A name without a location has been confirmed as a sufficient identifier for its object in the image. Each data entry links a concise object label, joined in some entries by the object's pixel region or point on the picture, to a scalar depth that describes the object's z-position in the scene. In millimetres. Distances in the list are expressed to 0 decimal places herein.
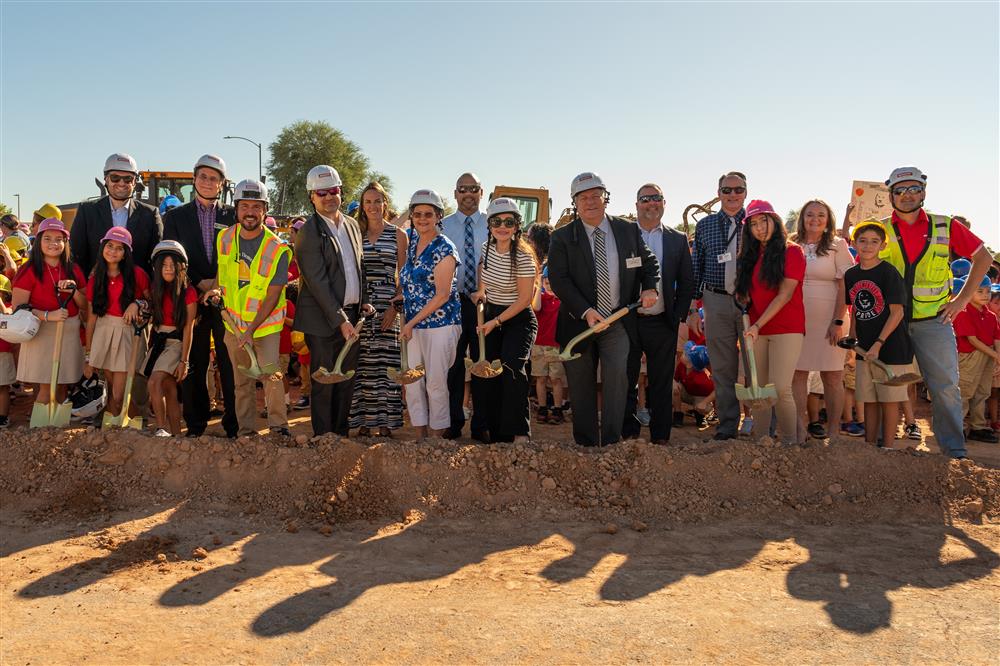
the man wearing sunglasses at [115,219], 5703
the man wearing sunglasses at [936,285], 5227
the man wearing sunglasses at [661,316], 5508
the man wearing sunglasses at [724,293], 5582
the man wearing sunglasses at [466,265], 5816
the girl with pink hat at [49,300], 5508
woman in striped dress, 5727
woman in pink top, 5641
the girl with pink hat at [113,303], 5418
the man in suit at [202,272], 5637
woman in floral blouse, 5234
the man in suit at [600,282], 5117
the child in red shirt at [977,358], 7078
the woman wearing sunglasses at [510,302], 5230
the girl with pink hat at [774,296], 5180
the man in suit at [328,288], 5129
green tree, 39750
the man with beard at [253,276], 5258
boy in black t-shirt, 5277
